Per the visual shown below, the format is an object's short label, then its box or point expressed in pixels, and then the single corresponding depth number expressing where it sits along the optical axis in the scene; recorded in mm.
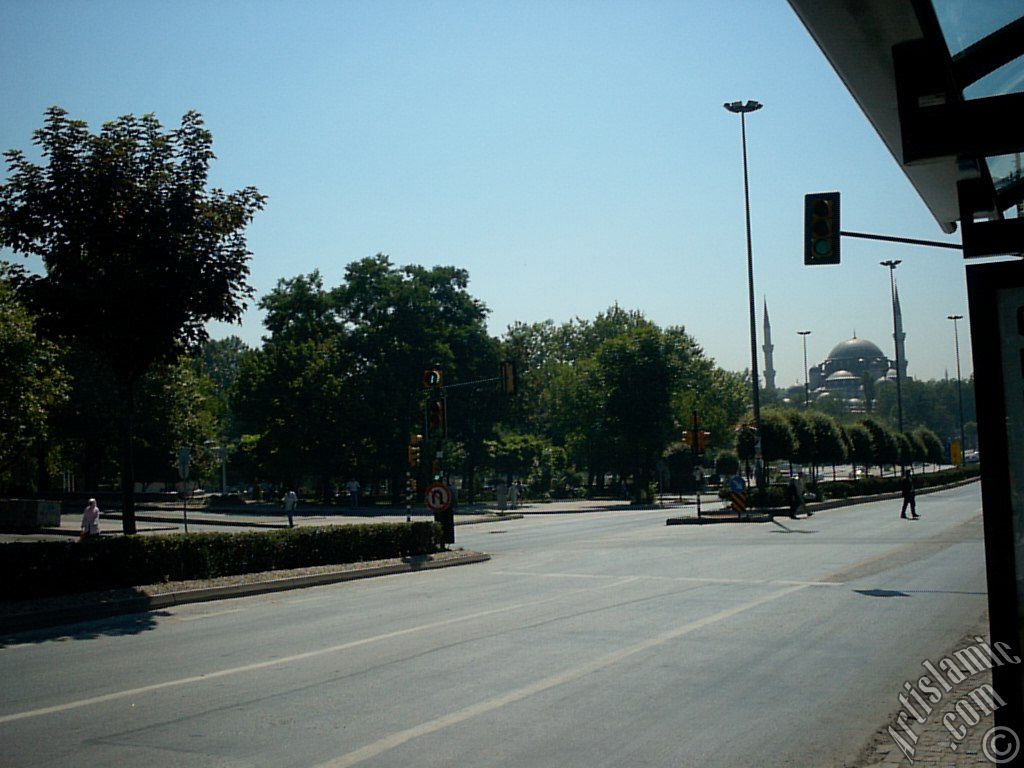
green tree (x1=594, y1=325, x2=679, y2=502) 64000
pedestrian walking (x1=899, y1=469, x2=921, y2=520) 33781
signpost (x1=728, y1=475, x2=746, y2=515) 34875
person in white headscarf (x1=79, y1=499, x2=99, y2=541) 26859
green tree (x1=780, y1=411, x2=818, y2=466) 47719
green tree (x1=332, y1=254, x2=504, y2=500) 61500
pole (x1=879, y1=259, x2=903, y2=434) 71312
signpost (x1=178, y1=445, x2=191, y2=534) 31953
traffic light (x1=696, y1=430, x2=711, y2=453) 38688
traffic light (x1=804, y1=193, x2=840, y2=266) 16516
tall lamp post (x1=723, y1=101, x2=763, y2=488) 39875
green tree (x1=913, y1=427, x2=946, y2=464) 84125
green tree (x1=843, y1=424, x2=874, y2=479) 60312
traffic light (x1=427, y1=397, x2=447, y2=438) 26156
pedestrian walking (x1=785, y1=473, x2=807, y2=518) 36344
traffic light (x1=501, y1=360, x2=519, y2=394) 30922
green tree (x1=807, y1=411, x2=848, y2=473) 50688
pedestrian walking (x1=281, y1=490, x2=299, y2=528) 41781
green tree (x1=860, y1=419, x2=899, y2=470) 65438
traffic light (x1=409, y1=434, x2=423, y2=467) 36900
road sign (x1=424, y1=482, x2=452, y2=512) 24812
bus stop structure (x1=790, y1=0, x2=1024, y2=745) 3445
